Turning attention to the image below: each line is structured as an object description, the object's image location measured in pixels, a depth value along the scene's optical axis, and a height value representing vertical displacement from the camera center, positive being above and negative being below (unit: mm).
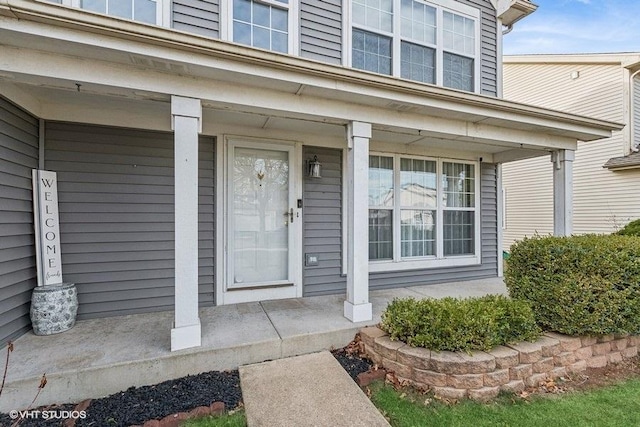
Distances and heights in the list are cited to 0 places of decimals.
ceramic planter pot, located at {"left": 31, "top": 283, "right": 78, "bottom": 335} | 2984 -896
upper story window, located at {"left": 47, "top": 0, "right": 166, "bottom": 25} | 3512 +2383
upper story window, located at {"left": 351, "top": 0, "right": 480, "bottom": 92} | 4664 +2804
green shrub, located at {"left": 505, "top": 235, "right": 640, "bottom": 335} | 2914 -678
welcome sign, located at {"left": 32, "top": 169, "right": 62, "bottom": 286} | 3107 -100
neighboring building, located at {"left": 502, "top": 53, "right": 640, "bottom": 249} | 7895 +1778
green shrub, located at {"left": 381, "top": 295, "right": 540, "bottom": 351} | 2678 -956
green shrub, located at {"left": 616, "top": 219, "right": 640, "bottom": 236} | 6017 -244
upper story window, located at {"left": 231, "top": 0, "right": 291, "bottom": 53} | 4000 +2538
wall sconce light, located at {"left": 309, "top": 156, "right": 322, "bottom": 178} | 4352 +671
